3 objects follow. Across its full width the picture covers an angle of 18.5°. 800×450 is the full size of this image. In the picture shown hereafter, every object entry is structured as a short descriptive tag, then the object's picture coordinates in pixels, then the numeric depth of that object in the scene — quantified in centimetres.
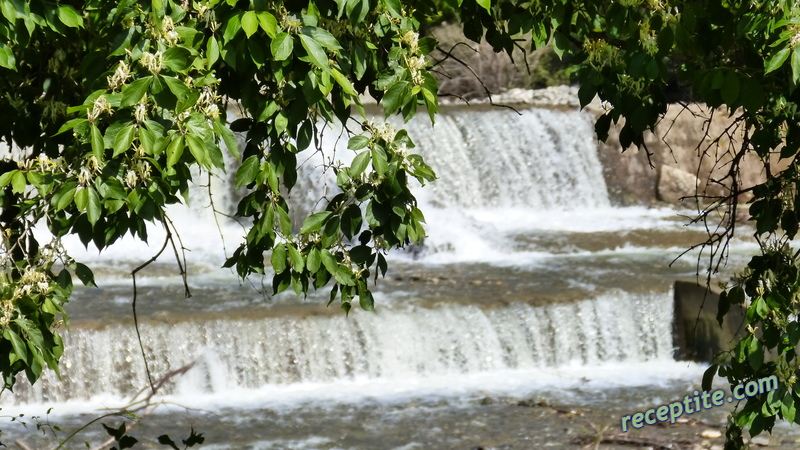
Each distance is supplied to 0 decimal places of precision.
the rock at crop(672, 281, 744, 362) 1770
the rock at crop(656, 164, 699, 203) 3003
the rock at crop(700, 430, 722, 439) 1420
